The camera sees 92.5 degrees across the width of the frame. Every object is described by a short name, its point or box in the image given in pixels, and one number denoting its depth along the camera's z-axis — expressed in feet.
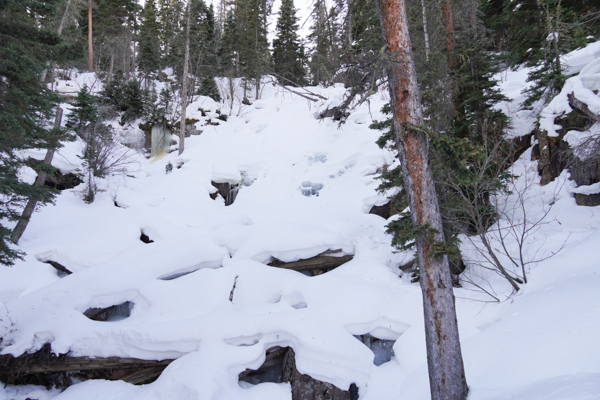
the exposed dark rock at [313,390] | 16.05
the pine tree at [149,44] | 87.51
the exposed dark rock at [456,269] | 23.00
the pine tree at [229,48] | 92.58
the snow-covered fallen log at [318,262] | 26.55
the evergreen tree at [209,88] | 82.12
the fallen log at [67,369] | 17.02
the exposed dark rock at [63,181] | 40.11
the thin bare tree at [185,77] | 58.44
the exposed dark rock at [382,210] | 37.25
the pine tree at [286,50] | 101.76
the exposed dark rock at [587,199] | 24.91
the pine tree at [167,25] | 61.41
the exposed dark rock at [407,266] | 26.04
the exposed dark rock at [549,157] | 28.12
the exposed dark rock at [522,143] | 33.10
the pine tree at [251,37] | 92.53
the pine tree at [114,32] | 88.63
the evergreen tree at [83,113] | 42.92
